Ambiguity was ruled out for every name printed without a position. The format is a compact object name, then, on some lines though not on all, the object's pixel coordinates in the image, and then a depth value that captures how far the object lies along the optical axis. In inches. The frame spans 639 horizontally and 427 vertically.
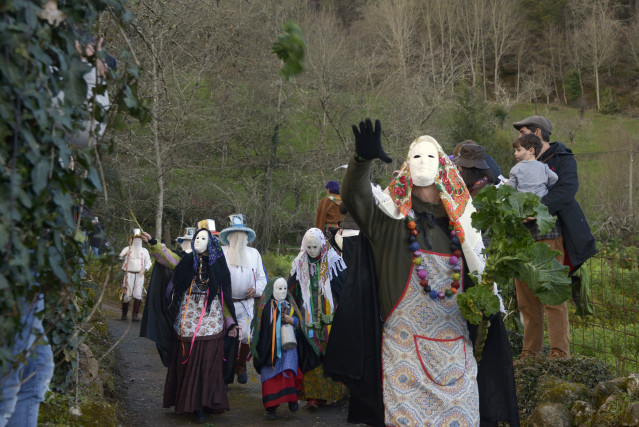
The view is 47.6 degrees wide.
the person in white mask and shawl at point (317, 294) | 312.7
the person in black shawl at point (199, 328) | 296.2
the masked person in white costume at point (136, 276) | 550.0
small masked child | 299.4
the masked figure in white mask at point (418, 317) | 178.1
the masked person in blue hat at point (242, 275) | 352.2
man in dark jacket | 242.4
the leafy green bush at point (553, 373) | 229.0
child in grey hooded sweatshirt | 244.7
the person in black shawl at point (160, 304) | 320.2
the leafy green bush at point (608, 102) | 1674.5
